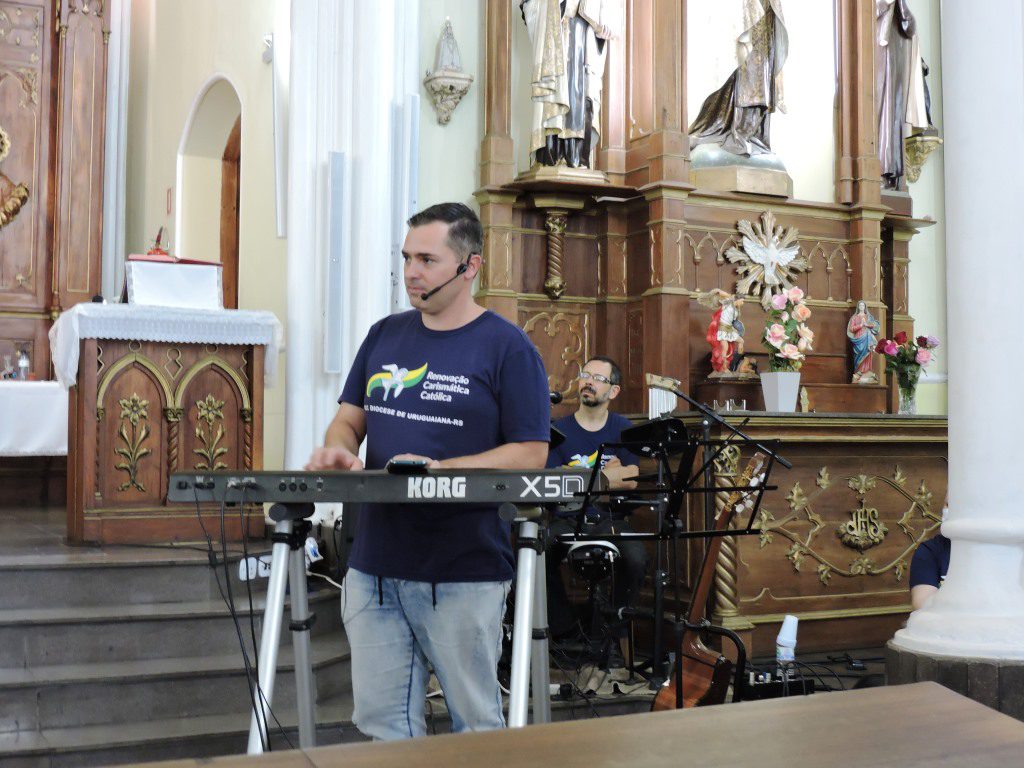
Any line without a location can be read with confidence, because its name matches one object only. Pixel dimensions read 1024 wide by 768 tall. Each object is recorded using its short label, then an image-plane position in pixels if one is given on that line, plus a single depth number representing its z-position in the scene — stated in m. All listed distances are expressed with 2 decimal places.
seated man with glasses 5.43
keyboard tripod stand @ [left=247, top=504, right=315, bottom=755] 2.52
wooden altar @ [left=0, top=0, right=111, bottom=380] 9.35
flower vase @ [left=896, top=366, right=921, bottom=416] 7.58
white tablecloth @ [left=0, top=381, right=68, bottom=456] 7.53
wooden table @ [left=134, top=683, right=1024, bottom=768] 1.17
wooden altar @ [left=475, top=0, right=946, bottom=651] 6.05
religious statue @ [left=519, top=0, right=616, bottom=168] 6.78
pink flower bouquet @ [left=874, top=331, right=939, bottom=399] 7.61
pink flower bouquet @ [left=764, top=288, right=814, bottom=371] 6.83
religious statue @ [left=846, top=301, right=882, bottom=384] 7.64
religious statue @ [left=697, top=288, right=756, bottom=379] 6.95
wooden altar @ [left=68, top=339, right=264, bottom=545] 5.27
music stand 3.41
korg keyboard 2.34
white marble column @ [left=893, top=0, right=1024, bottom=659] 3.84
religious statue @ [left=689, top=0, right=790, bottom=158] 7.60
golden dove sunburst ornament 7.48
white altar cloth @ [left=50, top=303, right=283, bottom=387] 5.25
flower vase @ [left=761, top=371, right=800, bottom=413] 6.77
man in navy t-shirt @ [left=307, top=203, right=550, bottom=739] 2.66
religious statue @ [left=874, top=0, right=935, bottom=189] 8.29
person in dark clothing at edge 4.20
